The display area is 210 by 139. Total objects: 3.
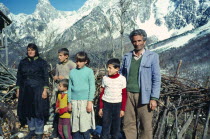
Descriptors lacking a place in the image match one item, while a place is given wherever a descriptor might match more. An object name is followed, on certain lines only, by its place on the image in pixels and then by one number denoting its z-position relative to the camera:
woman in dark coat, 3.71
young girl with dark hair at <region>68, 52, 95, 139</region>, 3.27
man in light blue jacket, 2.91
